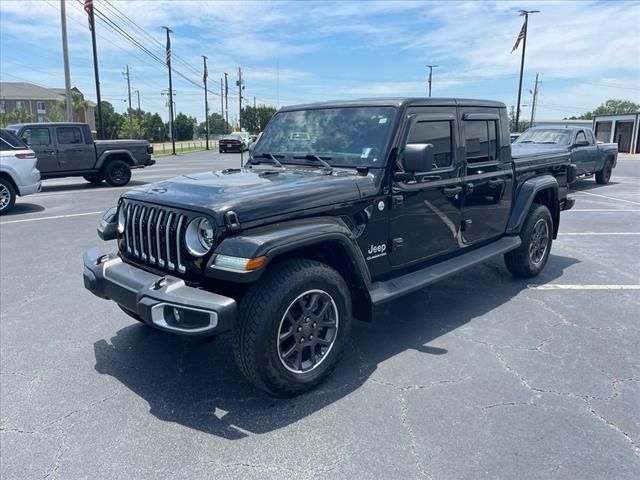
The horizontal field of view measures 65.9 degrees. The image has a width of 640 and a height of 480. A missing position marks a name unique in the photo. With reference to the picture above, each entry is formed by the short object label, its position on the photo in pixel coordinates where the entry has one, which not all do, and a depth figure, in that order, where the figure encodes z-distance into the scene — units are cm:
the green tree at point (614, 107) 11337
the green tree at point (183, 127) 8956
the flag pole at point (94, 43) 2297
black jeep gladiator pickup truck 292
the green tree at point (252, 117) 7331
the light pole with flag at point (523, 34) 3378
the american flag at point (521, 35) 3397
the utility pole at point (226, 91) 6860
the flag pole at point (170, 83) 3647
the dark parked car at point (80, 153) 1362
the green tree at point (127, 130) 6997
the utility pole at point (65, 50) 2291
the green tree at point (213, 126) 11438
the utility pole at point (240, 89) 5975
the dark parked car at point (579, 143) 1310
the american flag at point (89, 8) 2283
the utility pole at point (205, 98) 4787
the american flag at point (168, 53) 3638
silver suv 1026
